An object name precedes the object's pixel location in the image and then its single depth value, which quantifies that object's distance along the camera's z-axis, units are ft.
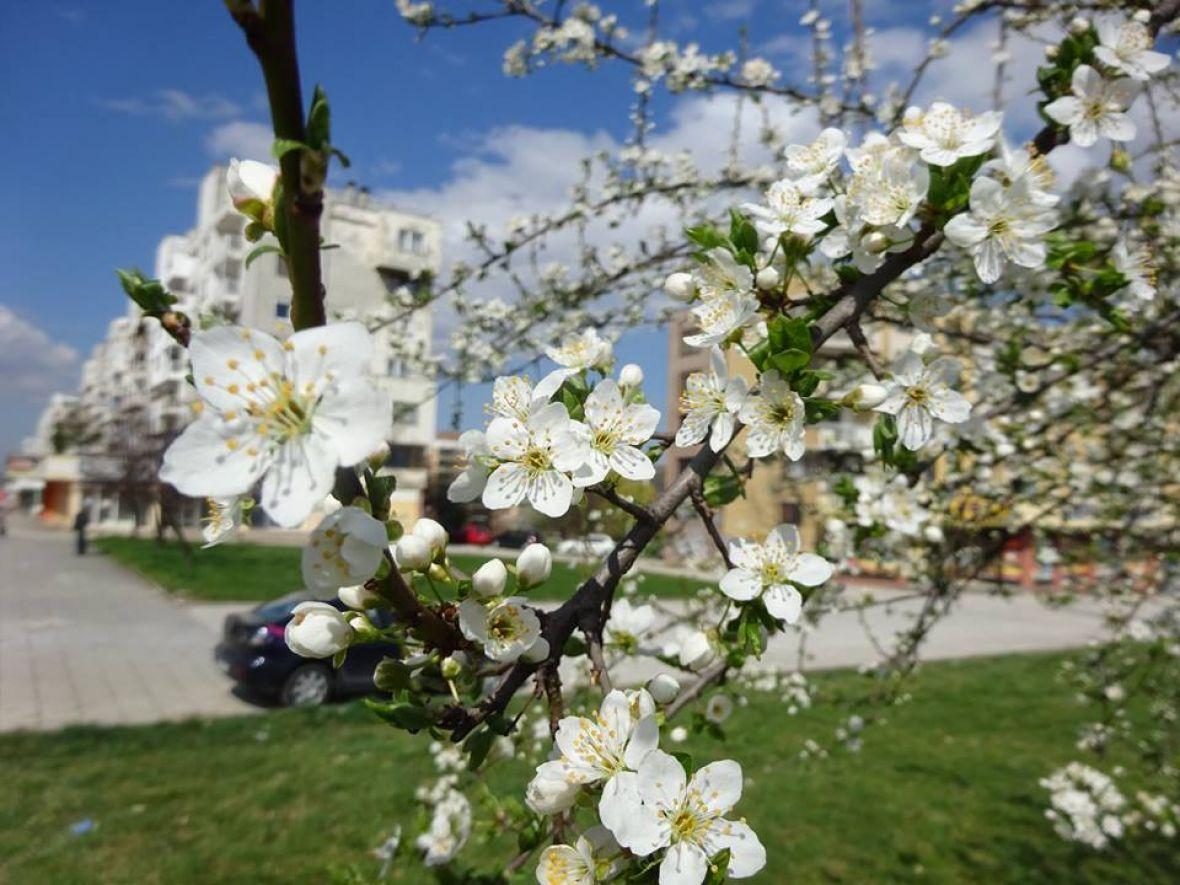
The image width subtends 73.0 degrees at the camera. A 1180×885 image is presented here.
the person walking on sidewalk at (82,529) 75.45
